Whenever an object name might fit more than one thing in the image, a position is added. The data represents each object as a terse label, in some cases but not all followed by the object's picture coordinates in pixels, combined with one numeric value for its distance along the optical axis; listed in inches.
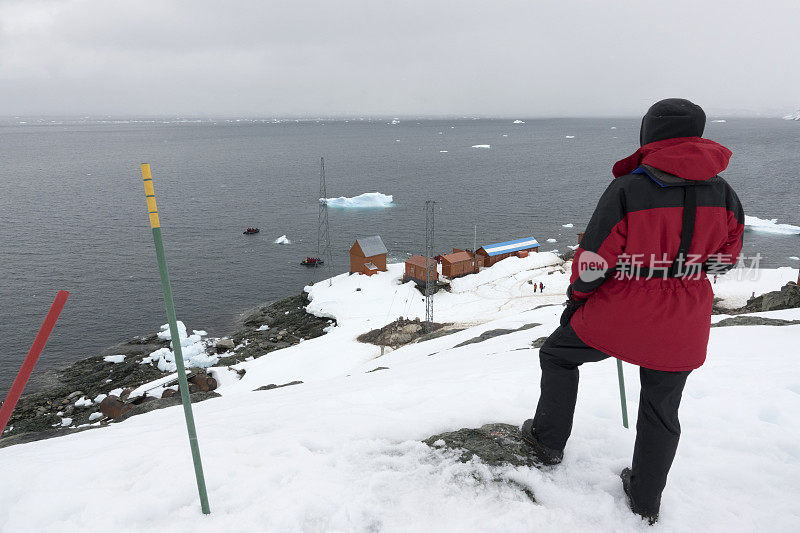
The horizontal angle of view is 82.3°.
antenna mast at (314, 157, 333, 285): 1568.4
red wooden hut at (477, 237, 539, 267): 1476.9
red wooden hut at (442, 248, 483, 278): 1385.3
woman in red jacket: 102.2
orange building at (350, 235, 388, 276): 1400.1
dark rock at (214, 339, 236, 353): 1029.8
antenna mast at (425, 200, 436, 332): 1010.5
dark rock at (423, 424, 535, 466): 144.1
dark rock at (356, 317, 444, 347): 946.1
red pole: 135.4
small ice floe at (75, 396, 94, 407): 821.2
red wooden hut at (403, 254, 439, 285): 1290.6
